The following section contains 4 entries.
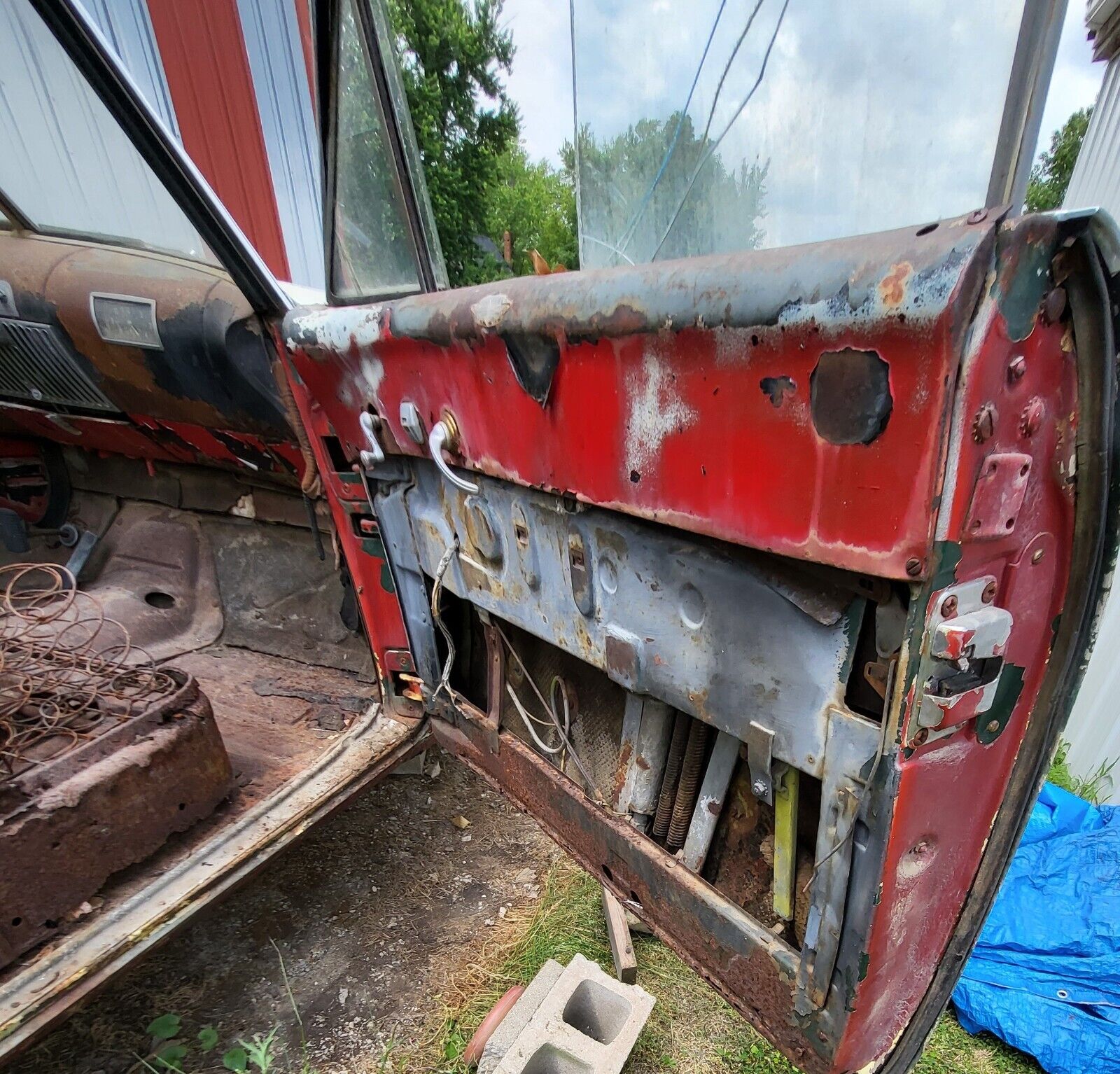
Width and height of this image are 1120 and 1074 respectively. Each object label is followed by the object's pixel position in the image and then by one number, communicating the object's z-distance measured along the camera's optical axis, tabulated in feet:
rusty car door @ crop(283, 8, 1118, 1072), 2.10
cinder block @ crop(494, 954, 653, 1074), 5.27
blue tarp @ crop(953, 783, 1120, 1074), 5.77
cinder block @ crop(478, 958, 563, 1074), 5.37
